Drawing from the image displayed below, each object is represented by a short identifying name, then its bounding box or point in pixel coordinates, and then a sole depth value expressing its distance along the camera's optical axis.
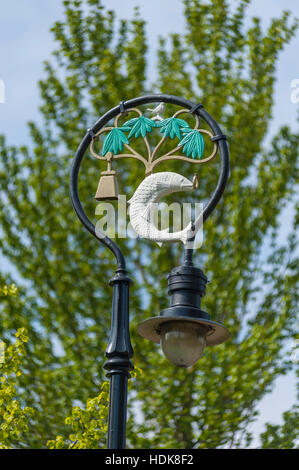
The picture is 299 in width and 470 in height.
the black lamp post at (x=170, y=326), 8.67
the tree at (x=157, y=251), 20.95
